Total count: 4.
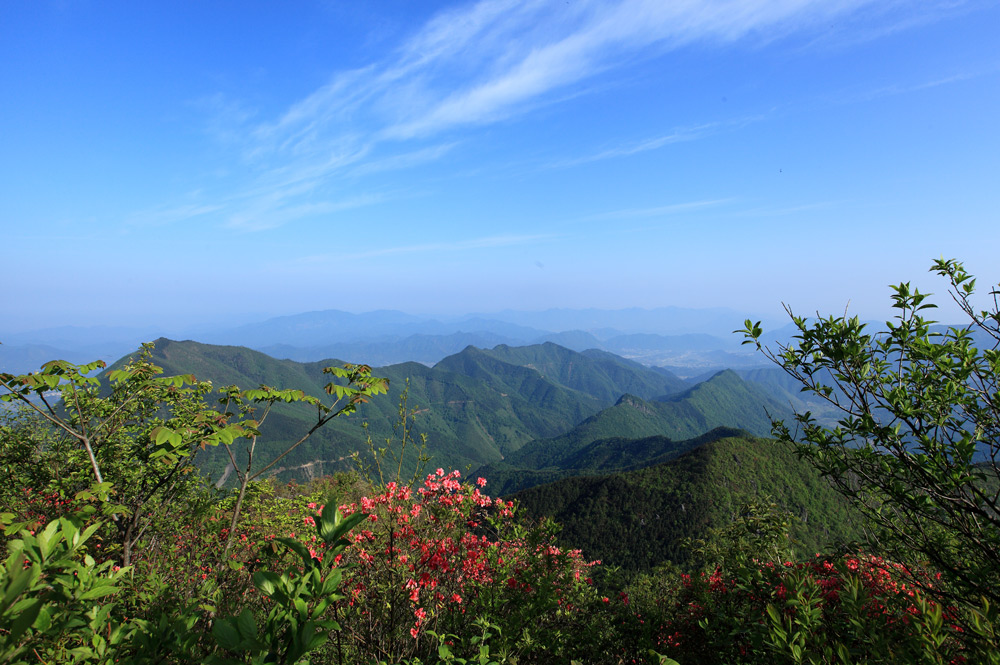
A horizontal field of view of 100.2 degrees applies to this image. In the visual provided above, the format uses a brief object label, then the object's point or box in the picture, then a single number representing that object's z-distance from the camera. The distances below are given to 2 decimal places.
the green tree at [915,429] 3.44
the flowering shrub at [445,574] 4.68
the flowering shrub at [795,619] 2.45
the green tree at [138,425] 3.76
